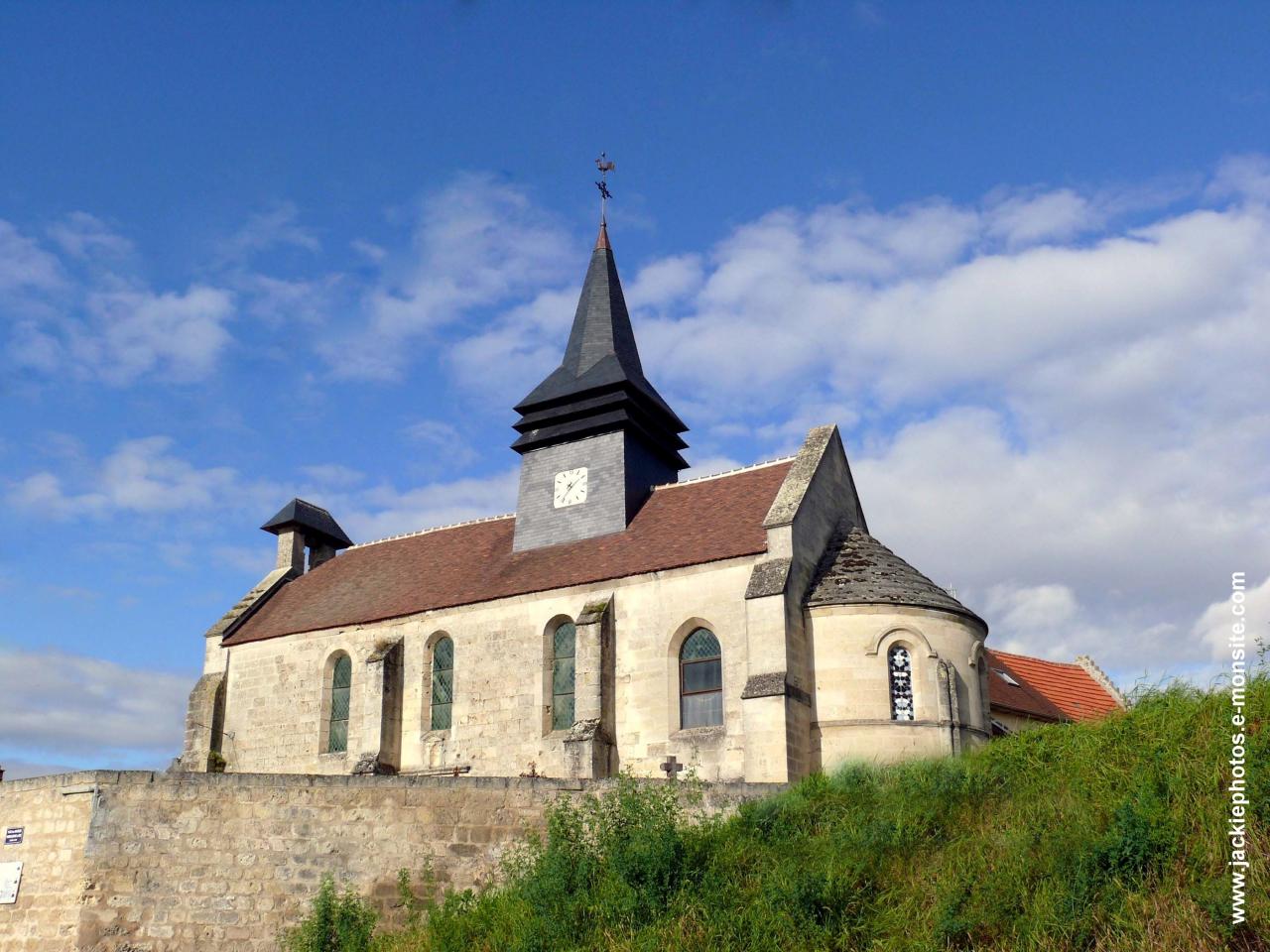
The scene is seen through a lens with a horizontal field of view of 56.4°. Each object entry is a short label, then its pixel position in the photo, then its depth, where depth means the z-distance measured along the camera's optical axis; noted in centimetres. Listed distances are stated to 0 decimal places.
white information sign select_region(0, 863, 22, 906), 1695
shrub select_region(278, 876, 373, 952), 1605
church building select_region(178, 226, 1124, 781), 2255
